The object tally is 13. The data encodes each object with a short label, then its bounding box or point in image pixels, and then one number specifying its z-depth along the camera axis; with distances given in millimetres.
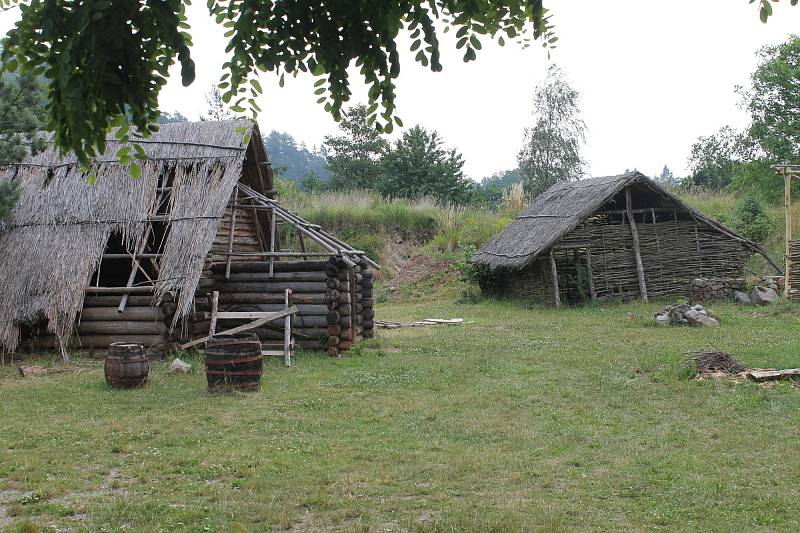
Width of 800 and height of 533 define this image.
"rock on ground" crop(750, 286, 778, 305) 19328
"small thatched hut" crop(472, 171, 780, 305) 22219
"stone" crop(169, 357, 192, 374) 12281
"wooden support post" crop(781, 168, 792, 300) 18797
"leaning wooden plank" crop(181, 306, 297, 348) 13648
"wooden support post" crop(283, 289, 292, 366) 13258
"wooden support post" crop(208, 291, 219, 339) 13922
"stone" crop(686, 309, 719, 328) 15820
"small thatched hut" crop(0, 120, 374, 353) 13977
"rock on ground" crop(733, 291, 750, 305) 20156
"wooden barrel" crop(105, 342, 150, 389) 10961
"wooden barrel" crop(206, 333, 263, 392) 10453
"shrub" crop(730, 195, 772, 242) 27281
